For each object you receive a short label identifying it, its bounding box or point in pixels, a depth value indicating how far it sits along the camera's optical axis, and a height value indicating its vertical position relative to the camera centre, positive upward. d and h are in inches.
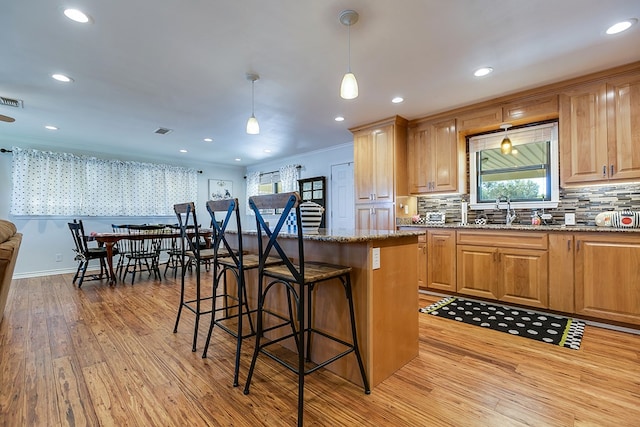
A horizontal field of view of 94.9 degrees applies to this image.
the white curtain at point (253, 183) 295.4 +31.2
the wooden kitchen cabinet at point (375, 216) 160.9 -2.2
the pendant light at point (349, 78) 75.7 +36.2
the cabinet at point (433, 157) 149.9 +29.1
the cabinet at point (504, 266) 116.6 -23.5
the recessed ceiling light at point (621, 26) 80.6 +51.7
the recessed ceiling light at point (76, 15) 74.1 +51.7
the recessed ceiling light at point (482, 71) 106.2 +51.3
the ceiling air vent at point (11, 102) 129.5 +51.7
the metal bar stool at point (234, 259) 72.8 -13.5
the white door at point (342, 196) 217.3 +12.8
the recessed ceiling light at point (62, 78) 107.4 +51.6
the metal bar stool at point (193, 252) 90.9 -13.6
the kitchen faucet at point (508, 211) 139.5 -0.2
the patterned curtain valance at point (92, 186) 197.0 +22.8
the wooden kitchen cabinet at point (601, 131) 106.0 +29.7
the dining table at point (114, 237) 173.0 -13.7
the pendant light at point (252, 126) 116.2 +35.3
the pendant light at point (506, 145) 138.8 +31.5
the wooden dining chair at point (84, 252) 173.2 -22.1
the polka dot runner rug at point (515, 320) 96.2 -41.3
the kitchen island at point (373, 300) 67.9 -22.1
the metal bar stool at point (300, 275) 57.2 -13.5
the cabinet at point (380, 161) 159.3 +29.1
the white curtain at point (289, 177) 254.7 +32.2
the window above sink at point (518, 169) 133.9 +20.7
